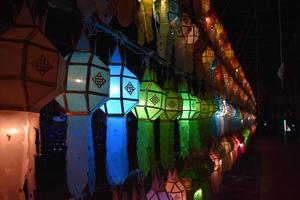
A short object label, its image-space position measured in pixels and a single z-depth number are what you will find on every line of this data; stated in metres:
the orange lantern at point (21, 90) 1.23
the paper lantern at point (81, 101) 1.71
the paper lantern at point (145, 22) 2.87
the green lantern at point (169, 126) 3.02
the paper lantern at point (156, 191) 2.87
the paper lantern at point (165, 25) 3.47
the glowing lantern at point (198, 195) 3.83
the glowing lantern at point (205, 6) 5.33
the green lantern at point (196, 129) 4.13
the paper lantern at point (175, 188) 3.30
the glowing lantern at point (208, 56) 5.80
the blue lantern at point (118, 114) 2.04
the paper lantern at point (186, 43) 4.26
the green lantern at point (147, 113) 2.54
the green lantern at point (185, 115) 3.71
